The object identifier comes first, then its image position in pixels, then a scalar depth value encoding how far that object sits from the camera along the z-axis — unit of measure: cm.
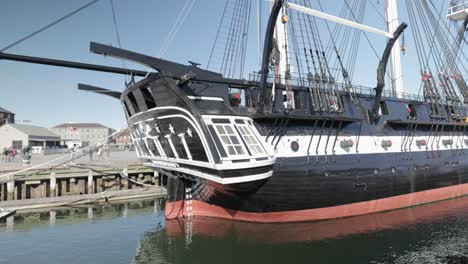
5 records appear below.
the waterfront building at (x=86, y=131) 13527
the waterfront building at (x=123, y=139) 14090
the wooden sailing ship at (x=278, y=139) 1315
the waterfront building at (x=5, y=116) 8095
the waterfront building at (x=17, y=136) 6056
